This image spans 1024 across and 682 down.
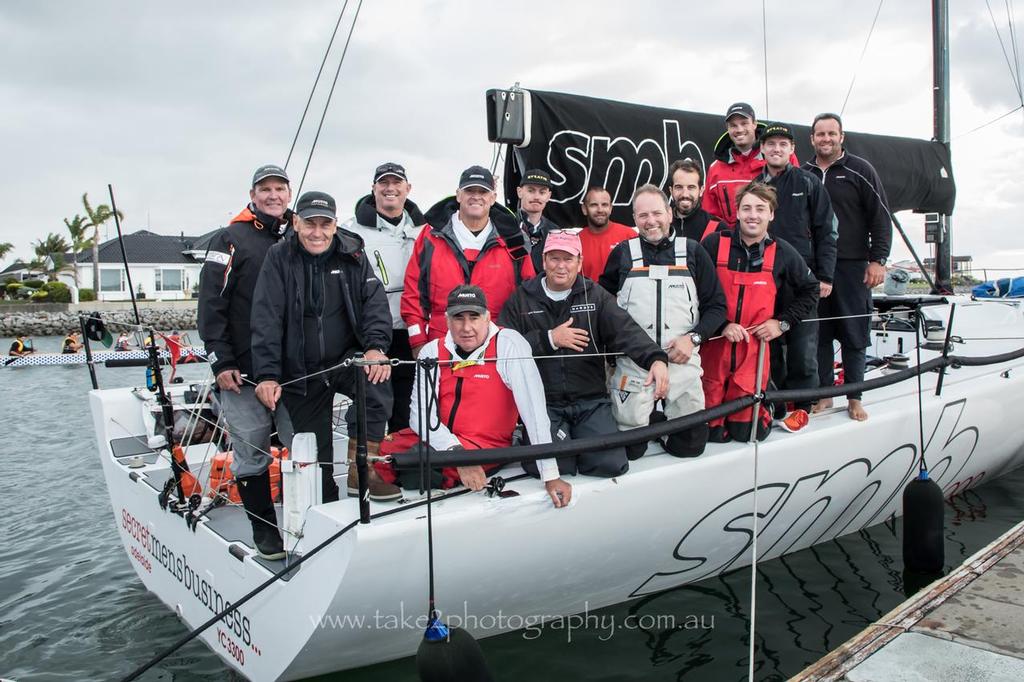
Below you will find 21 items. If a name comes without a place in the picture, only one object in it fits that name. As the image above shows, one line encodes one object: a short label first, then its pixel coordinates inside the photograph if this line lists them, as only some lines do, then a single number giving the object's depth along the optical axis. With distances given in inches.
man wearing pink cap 131.2
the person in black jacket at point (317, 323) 124.4
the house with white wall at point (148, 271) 1930.4
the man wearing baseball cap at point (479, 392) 124.1
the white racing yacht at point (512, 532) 113.7
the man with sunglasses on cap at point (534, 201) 164.6
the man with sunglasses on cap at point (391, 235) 153.5
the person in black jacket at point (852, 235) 179.8
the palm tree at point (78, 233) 1915.6
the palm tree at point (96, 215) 1908.2
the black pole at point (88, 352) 154.9
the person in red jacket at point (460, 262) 142.9
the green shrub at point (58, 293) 1663.4
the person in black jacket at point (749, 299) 150.9
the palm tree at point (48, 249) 2171.5
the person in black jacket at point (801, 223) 169.2
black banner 186.9
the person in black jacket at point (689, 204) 166.1
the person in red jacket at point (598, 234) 164.4
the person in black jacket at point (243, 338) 131.6
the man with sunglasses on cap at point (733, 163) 180.4
